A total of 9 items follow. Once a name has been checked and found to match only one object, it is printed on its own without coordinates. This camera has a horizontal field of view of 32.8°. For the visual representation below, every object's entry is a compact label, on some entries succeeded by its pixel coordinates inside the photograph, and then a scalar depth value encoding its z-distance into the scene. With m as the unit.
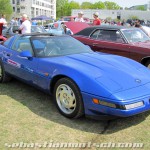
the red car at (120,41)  6.34
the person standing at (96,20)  10.34
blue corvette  3.44
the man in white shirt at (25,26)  9.30
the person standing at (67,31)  11.15
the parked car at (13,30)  12.81
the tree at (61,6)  123.25
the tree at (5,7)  78.55
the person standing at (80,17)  12.07
